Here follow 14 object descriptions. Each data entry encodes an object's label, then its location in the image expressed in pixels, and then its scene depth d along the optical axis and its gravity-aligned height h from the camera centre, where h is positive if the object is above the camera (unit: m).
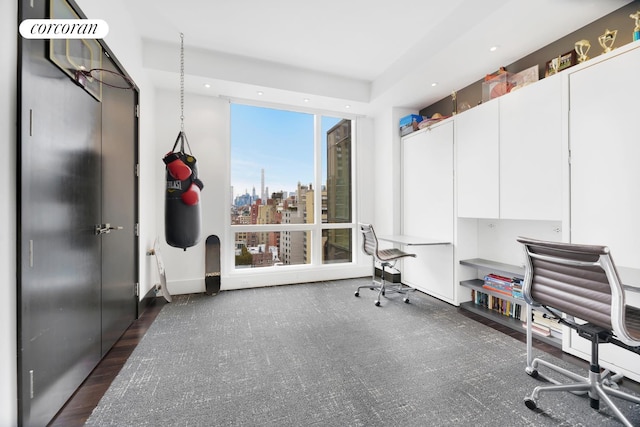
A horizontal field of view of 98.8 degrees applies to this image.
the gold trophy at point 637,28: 1.97 +1.35
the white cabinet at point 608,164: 1.93 +0.37
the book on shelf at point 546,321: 2.52 -1.03
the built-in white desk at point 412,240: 3.41 -0.35
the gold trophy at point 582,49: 2.30 +1.43
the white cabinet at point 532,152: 2.41 +0.59
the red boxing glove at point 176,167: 2.63 +0.45
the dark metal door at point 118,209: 2.26 +0.05
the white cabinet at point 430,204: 3.57 +0.14
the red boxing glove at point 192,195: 2.70 +0.19
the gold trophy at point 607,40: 2.18 +1.42
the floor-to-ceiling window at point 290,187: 4.30 +0.45
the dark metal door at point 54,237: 1.35 -0.13
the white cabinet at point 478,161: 2.97 +0.60
